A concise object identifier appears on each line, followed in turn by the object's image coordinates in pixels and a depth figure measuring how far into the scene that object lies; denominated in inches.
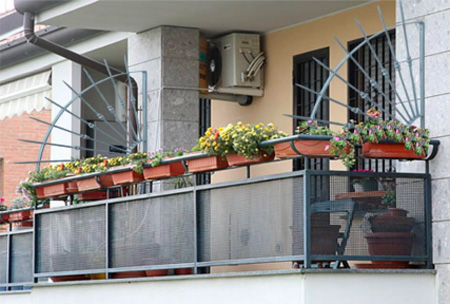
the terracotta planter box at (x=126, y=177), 483.1
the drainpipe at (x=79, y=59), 594.5
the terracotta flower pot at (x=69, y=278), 512.4
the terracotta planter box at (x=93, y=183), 502.9
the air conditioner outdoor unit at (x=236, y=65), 572.1
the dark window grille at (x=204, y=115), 629.3
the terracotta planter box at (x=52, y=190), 527.2
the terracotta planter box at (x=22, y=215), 616.1
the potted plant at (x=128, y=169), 477.1
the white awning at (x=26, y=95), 714.8
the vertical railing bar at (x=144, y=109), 563.5
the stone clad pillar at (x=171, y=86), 558.3
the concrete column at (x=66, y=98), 692.1
